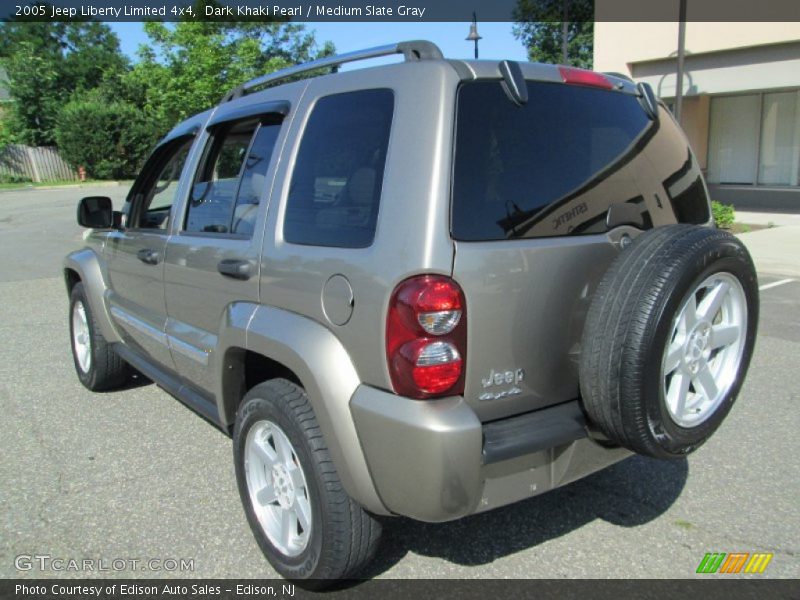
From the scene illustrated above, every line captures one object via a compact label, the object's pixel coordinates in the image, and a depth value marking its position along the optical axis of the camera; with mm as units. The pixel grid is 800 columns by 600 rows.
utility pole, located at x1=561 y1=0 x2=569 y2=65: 17762
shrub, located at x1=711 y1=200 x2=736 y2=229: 12508
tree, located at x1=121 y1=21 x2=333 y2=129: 22344
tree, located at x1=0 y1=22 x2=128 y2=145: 39719
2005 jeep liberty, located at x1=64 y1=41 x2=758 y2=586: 2234
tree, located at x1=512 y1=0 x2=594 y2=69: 32812
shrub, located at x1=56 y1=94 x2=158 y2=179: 34531
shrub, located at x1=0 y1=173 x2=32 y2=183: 36562
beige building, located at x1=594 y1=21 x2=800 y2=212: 13773
